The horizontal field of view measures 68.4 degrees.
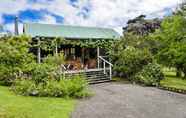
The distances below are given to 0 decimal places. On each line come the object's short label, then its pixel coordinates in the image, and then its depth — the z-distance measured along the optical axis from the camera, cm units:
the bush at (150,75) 964
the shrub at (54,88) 705
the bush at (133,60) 1048
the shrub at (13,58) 859
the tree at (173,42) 1145
